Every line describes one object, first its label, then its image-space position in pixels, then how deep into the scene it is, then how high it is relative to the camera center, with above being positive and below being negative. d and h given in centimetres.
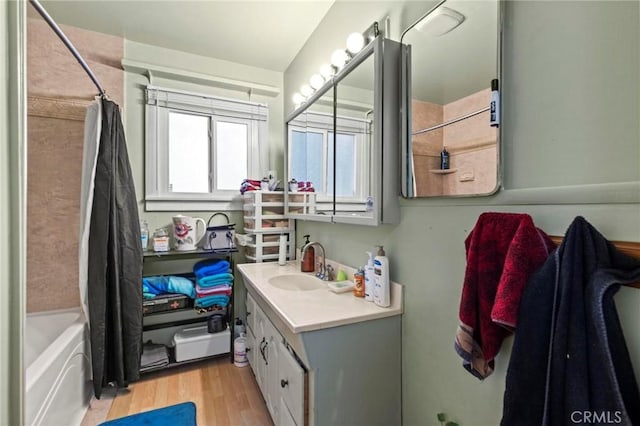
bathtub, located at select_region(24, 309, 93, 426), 121 -80
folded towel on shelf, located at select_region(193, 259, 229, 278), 215 -44
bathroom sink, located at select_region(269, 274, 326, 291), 179 -45
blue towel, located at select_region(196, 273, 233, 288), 211 -52
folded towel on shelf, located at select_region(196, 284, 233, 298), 210 -59
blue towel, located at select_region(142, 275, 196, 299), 208 -55
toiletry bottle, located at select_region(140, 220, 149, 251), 213 -17
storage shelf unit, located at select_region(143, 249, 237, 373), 214 -83
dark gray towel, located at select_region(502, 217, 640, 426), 57 -28
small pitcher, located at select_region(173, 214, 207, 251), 219 -16
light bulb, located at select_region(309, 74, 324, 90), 183 +85
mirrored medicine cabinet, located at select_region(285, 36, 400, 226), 123 +36
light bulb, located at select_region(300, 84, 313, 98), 199 +86
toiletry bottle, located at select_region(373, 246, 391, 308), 124 -30
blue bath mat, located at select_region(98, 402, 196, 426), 159 -118
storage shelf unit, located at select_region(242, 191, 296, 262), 223 -11
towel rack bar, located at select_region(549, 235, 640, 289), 58 -8
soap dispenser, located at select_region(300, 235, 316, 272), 195 -34
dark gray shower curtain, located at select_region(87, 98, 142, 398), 172 -35
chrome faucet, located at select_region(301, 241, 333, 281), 178 -36
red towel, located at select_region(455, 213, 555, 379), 69 -18
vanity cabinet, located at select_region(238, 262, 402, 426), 109 -61
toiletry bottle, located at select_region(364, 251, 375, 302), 130 -31
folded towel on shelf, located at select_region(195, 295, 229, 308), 210 -67
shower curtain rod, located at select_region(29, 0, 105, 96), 110 +82
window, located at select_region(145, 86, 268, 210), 227 +53
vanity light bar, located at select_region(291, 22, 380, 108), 143 +86
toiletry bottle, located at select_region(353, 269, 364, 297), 139 -36
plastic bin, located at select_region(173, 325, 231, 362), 211 -100
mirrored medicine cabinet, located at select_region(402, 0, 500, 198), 89 +39
